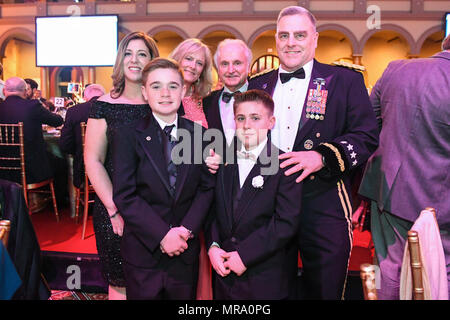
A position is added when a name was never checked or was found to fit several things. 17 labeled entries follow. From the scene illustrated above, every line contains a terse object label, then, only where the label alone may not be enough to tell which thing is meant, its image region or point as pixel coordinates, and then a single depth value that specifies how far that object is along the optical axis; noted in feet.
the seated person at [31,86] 21.24
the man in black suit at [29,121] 13.44
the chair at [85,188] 11.94
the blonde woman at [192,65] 7.09
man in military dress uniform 5.57
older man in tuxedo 7.03
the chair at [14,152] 12.80
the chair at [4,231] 3.76
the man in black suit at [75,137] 12.73
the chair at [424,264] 3.46
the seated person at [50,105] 25.66
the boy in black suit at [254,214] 5.20
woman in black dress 5.93
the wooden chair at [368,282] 3.42
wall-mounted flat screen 36.29
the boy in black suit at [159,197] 5.29
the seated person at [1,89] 15.31
